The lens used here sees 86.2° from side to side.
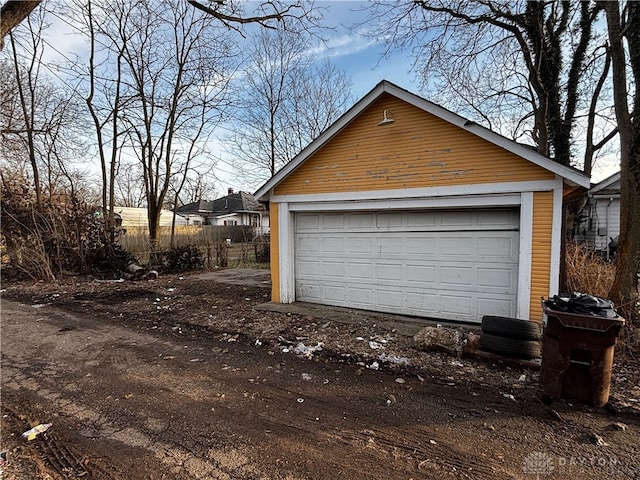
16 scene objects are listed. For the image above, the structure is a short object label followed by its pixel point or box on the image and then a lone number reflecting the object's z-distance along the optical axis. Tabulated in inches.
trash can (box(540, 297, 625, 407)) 136.3
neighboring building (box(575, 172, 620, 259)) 575.8
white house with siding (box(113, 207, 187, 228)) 1274.7
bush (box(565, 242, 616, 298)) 245.1
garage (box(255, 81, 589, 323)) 221.9
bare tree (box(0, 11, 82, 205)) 537.0
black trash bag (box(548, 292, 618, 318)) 139.4
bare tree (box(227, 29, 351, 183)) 800.9
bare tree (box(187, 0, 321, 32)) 231.4
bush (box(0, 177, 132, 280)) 475.8
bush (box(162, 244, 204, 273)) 548.1
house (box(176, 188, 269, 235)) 1504.7
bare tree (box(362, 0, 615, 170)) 389.7
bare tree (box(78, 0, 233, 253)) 579.8
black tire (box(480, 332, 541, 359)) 177.9
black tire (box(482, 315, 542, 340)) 179.9
